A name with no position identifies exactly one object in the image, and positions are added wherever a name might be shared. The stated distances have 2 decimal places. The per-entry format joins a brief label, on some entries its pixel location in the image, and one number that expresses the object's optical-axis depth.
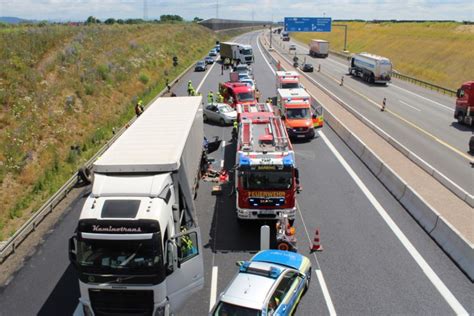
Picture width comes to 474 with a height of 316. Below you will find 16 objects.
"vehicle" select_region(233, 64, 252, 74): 55.00
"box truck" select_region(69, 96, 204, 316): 10.22
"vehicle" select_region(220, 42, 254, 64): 70.44
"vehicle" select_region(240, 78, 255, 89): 44.85
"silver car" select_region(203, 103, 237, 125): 32.54
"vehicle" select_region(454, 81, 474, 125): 33.31
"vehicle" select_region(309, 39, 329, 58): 94.31
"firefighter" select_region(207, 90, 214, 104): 37.09
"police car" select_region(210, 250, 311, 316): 10.58
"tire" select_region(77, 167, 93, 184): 21.97
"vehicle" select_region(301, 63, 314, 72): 67.06
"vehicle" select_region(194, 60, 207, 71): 65.31
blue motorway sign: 91.94
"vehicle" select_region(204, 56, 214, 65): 75.25
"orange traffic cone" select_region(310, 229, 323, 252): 15.48
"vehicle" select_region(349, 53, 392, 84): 56.16
